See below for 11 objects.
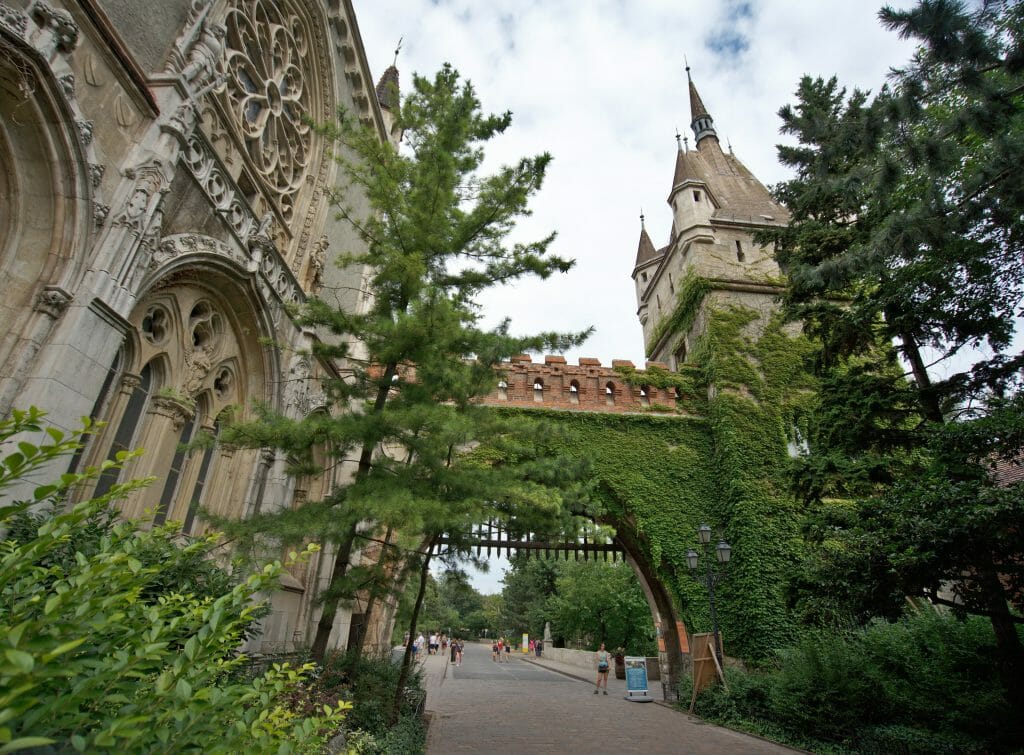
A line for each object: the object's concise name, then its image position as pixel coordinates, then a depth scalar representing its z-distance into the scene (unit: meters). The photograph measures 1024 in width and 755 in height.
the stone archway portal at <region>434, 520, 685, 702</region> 14.91
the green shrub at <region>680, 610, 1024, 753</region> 7.07
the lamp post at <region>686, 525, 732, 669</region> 11.84
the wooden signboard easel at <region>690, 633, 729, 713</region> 12.25
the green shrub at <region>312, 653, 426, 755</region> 6.05
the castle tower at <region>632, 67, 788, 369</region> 18.20
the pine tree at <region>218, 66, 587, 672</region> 6.22
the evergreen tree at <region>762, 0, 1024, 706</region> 6.33
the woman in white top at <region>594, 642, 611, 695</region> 16.98
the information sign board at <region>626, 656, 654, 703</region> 15.01
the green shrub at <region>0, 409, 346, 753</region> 1.29
